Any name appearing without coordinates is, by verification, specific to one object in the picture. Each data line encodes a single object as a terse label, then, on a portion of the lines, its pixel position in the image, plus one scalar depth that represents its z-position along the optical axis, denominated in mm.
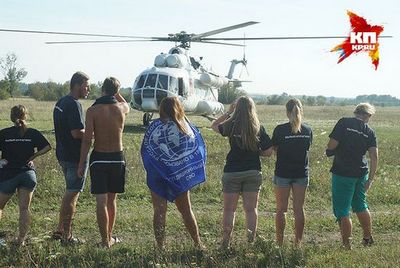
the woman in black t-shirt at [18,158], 6289
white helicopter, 22391
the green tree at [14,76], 85250
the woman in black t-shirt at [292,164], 6441
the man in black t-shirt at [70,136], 6488
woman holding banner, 6105
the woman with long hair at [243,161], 6160
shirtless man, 6250
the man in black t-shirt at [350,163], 6652
